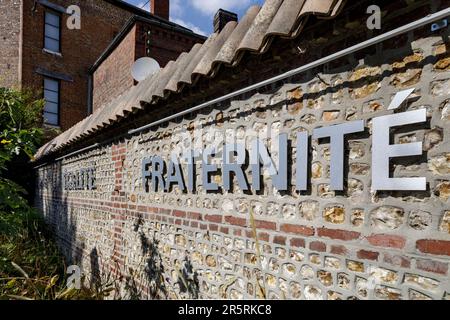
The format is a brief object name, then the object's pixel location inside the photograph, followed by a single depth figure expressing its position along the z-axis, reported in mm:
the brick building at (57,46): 14812
